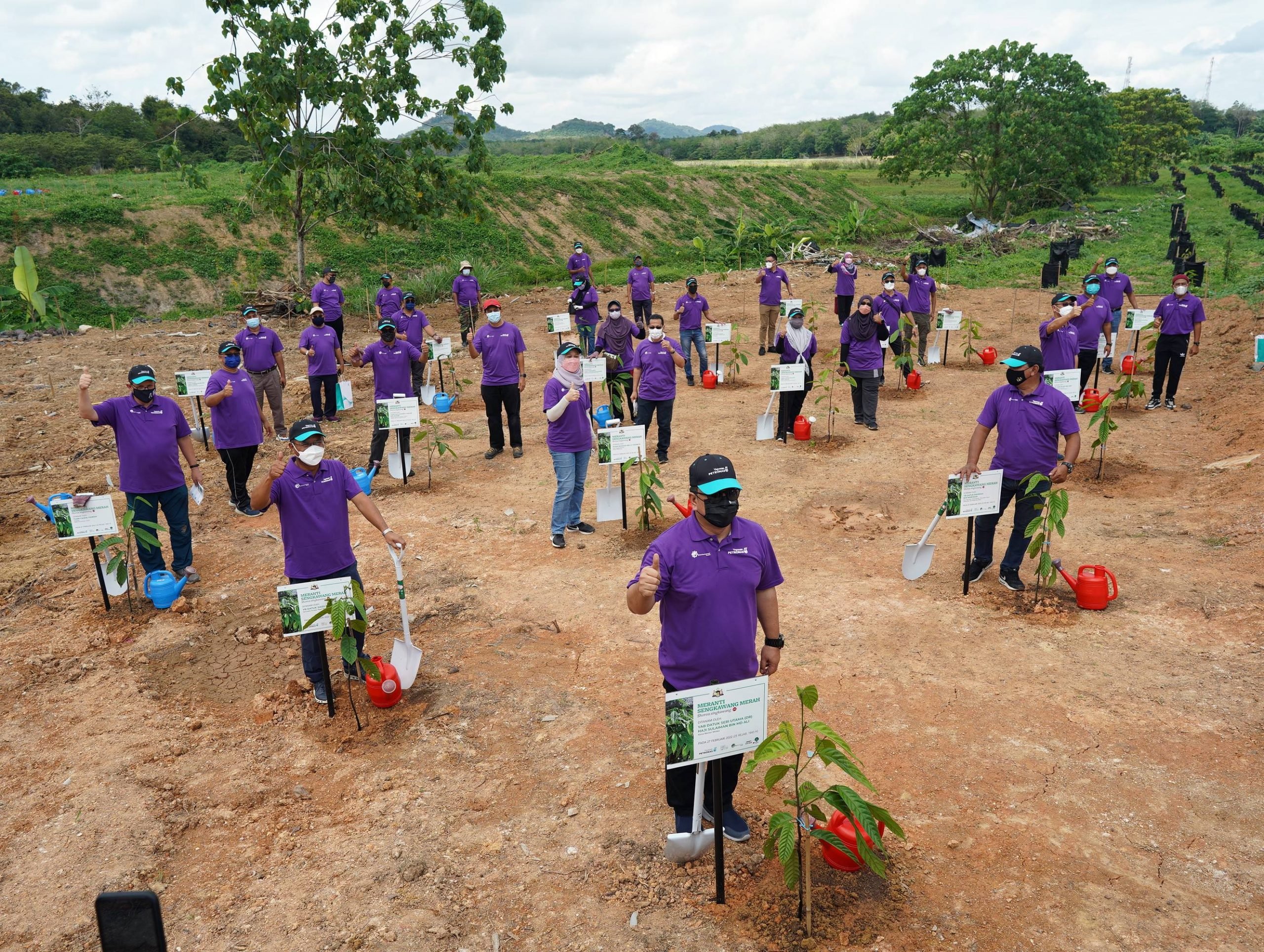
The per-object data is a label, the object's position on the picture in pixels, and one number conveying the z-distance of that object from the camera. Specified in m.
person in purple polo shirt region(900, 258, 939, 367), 15.05
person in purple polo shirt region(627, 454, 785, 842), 3.76
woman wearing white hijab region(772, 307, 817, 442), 11.67
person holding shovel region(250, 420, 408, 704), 5.47
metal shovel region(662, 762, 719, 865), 4.10
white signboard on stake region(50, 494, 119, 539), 6.97
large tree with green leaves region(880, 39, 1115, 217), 32.81
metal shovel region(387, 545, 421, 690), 5.88
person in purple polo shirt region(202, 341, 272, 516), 9.20
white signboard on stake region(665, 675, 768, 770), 3.54
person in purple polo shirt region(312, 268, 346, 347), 15.11
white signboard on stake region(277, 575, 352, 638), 5.18
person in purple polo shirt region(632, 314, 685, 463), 10.55
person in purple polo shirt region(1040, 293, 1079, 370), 10.09
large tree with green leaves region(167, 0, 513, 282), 17.30
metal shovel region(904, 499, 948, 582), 7.32
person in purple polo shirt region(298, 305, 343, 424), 12.21
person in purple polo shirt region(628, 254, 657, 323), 16.73
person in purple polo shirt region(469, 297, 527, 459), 10.78
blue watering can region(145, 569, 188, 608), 7.47
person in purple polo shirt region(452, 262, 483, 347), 17.16
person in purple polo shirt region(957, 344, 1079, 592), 6.70
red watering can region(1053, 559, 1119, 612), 6.73
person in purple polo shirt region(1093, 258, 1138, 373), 12.90
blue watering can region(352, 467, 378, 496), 10.17
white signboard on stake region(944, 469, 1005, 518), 6.61
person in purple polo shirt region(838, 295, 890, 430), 11.44
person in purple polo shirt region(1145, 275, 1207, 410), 11.86
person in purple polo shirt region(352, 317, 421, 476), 10.78
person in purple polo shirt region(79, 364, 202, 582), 7.29
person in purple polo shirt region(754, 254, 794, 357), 16.25
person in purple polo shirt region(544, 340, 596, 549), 8.25
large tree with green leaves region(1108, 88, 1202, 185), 52.06
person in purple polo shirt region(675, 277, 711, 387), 14.62
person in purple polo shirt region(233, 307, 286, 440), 11.45
